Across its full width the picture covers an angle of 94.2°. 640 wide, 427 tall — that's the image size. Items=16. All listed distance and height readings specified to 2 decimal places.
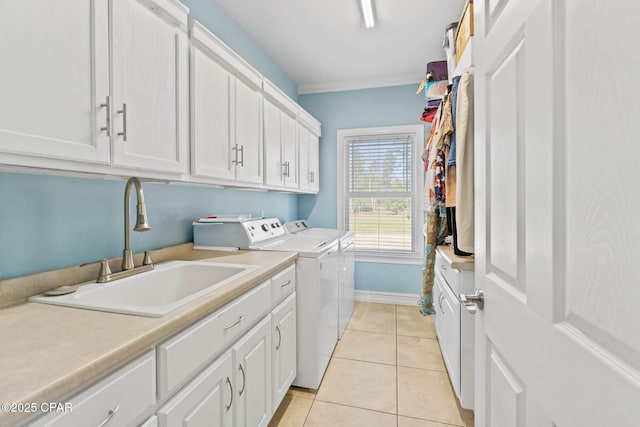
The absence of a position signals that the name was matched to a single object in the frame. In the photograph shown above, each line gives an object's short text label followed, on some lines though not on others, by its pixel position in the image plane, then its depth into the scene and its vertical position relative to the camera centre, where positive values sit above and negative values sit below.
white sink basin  0.96 -0.31
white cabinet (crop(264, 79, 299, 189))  2.30 +0.62
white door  0.41 +0.00
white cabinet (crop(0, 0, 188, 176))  0.81 +0.43
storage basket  1.59 +1.06
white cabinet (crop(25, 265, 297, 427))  0.70 -0.53
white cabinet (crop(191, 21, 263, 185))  1.53 +0.59
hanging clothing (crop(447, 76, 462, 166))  1.65 +0.56
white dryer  2.68 -0.51
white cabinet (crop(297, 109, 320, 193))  3.05 +0.68
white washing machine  1.94 -0.47
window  3.55 +0.26
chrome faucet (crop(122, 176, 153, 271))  1.26 -0.04
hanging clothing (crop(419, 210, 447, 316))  2.14 -0.32
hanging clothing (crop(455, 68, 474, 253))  1.50 +0.26
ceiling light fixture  2.15 +1.51
